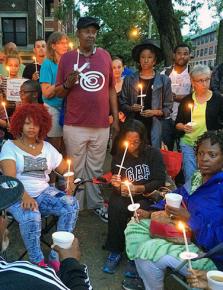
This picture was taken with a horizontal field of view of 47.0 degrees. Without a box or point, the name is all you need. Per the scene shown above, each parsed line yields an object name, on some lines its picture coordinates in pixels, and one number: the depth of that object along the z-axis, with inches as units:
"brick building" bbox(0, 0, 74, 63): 739.1
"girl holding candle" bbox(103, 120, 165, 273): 102.7
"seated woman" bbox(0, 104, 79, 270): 97.7
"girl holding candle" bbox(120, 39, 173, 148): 125.2
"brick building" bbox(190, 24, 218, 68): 3144.4
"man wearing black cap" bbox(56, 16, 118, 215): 116.0
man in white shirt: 150.6
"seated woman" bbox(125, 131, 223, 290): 74.5
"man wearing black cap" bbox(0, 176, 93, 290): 38.3
